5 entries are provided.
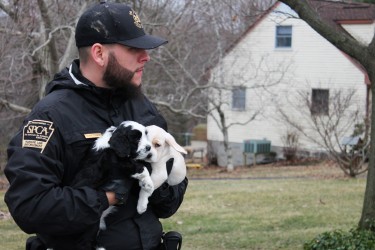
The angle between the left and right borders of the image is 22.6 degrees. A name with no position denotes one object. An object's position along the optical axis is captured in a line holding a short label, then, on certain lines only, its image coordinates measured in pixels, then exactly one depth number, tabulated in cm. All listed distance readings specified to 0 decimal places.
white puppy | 425
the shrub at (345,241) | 969
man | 365
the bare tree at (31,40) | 1781
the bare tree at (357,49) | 1006
